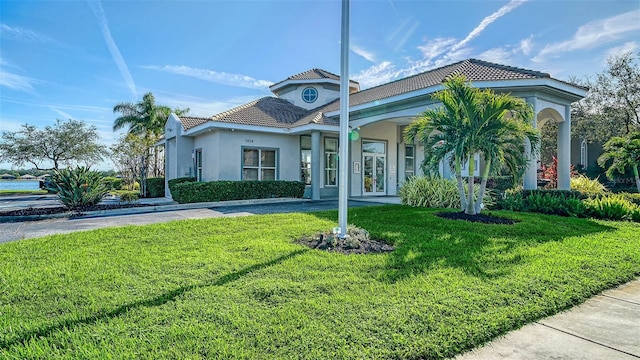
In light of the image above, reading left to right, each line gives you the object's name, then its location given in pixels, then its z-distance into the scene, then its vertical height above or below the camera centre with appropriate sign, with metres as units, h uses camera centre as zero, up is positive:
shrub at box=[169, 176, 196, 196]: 17.31 -0.02
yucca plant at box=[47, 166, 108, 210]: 11.51 -0.25
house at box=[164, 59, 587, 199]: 12.46 +2.35
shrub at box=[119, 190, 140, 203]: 15.25 -0.86
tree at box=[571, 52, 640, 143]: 22.16 +5.38
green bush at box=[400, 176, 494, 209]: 10.93 -0.49
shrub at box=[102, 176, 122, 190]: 29.03 -0.33
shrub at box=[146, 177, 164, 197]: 21.83 -0.42
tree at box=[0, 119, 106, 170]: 28.70 +3.11
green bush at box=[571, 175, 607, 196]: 13.03 -0.29
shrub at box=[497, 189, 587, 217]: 9.55 -0.70
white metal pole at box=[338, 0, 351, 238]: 6.35 +1.41
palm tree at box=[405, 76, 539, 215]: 7.95 +1.21
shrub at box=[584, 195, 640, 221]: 8.93 -0.84
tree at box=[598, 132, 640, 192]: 13.91 +1.12
